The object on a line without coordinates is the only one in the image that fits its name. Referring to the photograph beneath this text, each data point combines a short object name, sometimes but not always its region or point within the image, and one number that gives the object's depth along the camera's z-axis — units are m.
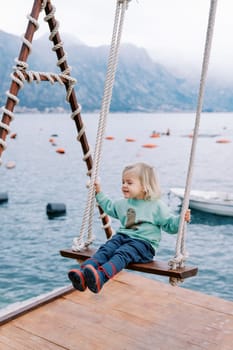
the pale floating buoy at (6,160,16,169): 37.59
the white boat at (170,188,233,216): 18.52
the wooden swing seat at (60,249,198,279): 3.30
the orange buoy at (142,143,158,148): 55.53
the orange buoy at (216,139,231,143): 63.75
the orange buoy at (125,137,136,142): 62.81
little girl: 3.48
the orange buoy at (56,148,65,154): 48.51
